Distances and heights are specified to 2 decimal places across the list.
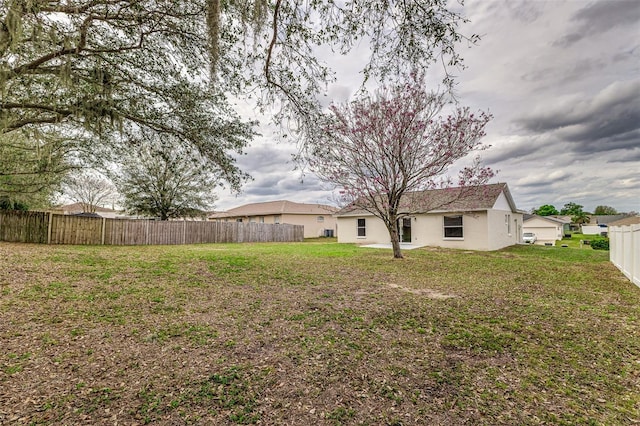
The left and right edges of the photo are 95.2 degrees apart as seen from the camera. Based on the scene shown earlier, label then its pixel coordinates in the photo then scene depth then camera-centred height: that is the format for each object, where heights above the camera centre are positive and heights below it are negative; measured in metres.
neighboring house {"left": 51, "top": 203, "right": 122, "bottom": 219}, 39.58 +1.95
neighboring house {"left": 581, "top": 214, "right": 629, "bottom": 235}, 50.50 +0.55
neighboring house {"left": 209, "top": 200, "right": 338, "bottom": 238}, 28.82 +1.05
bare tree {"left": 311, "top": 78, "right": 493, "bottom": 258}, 9.79 +2.78
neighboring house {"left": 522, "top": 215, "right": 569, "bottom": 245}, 35.00 +0.17
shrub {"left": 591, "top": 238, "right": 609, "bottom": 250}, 19.20 -1.05
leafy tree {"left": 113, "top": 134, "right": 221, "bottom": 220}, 18.81 +2.36
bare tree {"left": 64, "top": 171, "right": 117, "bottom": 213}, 26.50 +2.91
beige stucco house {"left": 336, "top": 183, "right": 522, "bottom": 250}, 14.68 +0.20
